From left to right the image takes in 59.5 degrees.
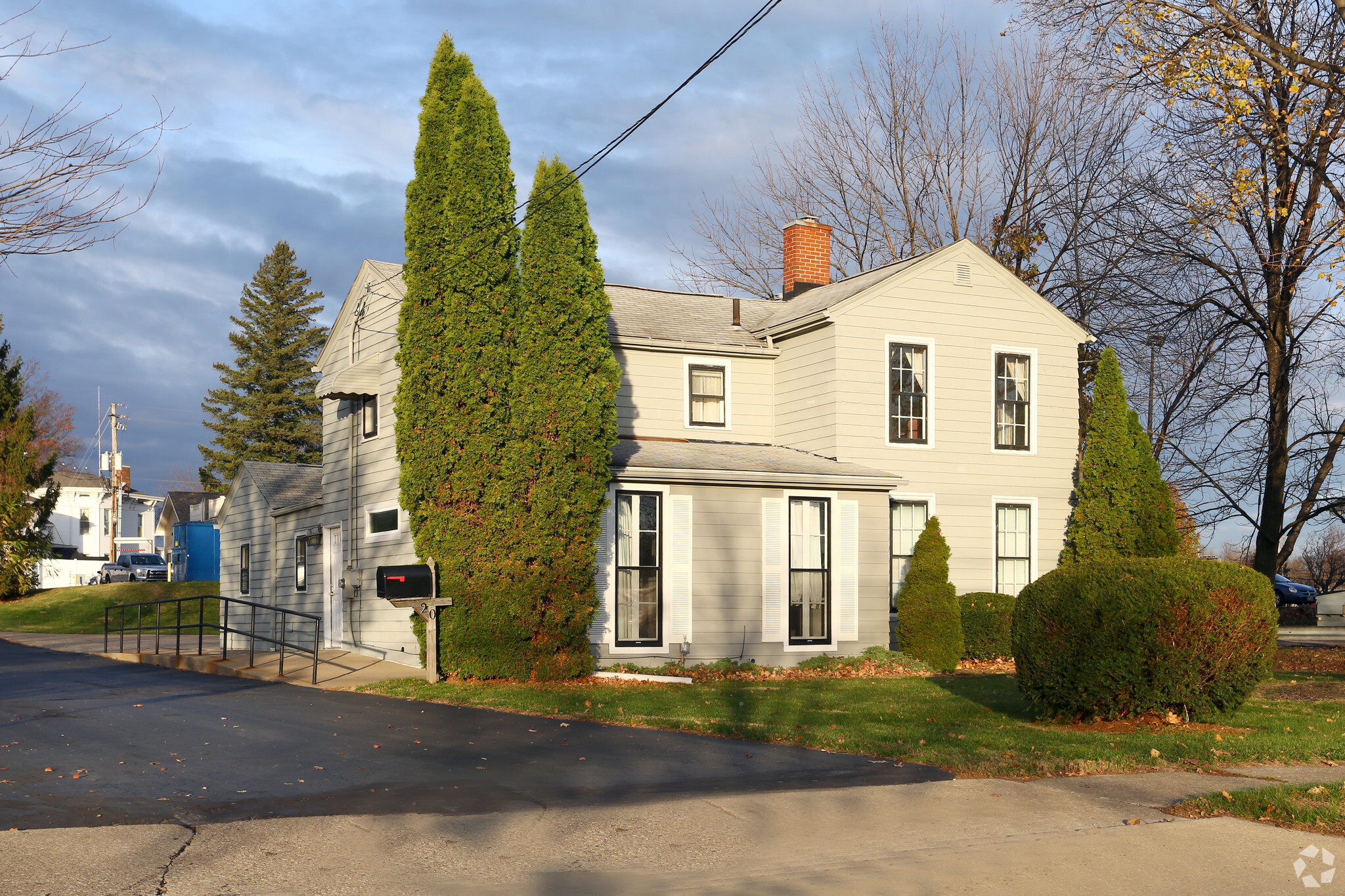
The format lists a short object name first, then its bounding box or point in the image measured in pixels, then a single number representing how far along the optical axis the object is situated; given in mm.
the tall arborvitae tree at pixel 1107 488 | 21453
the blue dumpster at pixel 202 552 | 41844
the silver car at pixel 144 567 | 51719
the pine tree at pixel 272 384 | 56875
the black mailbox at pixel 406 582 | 15602
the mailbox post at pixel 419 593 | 15641
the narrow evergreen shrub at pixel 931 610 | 19422
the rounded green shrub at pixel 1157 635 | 10836
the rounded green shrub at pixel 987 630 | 20297
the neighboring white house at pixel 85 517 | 78562
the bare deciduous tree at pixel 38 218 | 7383
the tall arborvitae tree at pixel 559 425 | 16359
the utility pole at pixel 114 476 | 61056
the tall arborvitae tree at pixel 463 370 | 16141
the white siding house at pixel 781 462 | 18359
